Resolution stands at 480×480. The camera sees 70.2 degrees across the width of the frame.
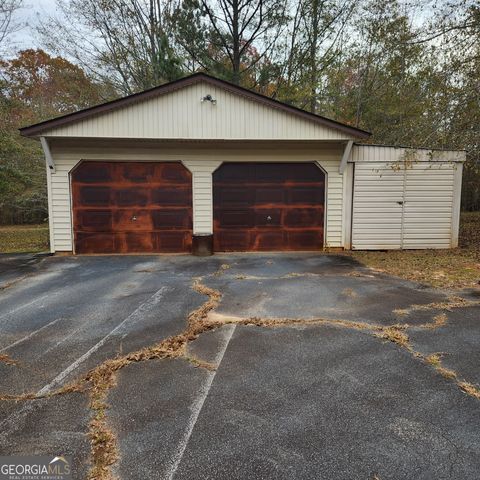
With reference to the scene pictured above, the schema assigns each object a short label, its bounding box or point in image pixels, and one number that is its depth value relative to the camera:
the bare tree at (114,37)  13.20
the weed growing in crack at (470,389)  2.34
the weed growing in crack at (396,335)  3.16
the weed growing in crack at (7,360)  2.86
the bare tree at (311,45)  13.43
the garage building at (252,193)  7.93
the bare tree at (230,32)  12.30
